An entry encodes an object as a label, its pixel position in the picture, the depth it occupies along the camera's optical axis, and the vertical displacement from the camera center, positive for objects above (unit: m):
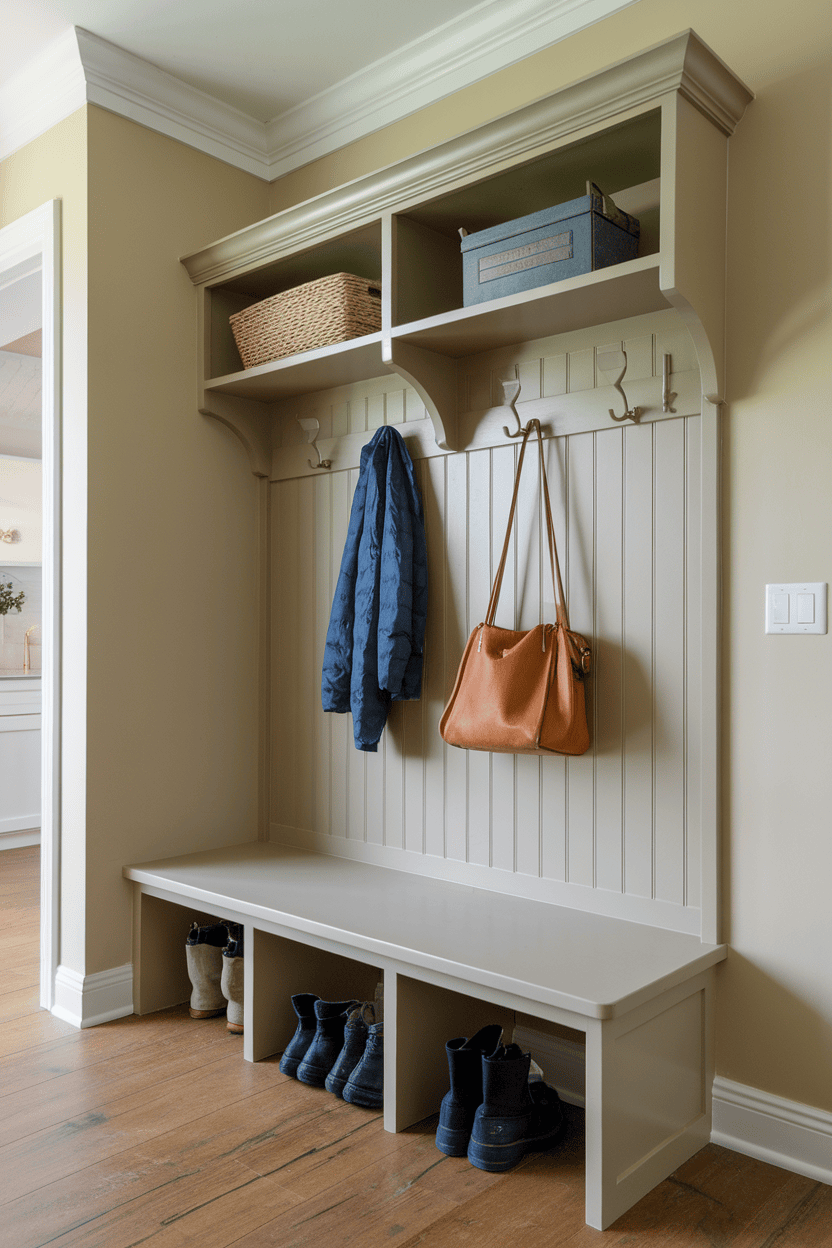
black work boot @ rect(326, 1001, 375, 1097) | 2.08 -0.94
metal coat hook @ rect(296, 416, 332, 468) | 2.71 +0.59
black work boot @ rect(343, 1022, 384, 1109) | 2.02 -0.96
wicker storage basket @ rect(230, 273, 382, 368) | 2.33 +0.81
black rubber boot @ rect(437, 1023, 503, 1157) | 1.85 -0.93
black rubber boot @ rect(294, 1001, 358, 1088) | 2.13 -0.94
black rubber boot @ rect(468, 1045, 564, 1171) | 1.80 -0.94
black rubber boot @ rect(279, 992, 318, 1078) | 2.19 -0.94
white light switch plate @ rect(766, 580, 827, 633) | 1.80 +0.05
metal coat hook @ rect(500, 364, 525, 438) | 2.23 +0.57
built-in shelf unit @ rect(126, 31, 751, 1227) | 1.78 +0.10
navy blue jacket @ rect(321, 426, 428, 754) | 2.34 +0.08
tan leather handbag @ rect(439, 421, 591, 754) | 2.02 -0.13
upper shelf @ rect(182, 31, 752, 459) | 1.77 +0.98
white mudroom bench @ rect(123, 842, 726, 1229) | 1.67 -0.68
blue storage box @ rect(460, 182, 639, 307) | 1.87 +0.80
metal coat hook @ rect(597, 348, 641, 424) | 2.04 +0.58
